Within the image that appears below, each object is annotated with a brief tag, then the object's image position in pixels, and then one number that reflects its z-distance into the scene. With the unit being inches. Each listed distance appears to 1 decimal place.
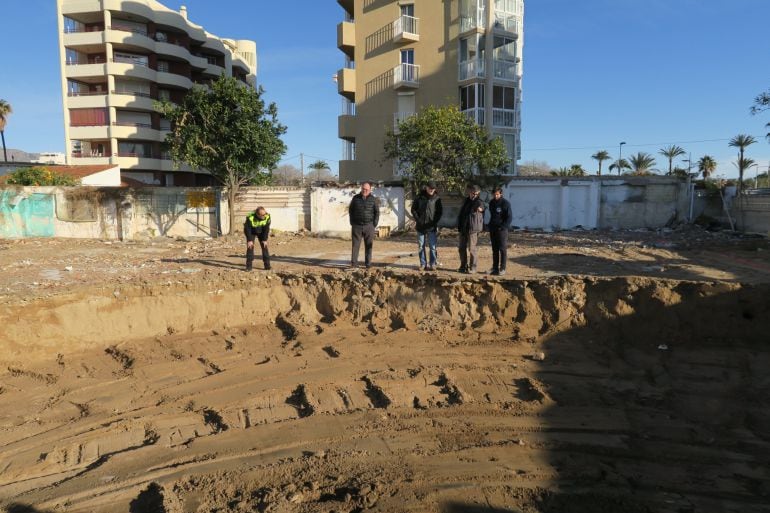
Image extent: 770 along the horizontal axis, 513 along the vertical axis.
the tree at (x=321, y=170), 2257.6
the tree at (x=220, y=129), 648.4
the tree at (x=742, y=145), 1174.3
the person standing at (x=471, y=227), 352.2
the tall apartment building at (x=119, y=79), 1416.1
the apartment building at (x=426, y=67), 1006.4
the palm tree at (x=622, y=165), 1775.1
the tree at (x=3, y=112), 1396.4
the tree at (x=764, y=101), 574.2
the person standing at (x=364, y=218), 361.7
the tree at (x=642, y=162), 1641.2
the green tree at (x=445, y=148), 698.8
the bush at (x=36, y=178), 789.2
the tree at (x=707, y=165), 1568.7
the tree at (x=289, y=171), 2610.7
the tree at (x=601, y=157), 1946.4
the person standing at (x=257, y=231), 382.0
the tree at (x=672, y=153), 1581.0
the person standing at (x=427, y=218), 360.5
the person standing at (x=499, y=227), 343.9
